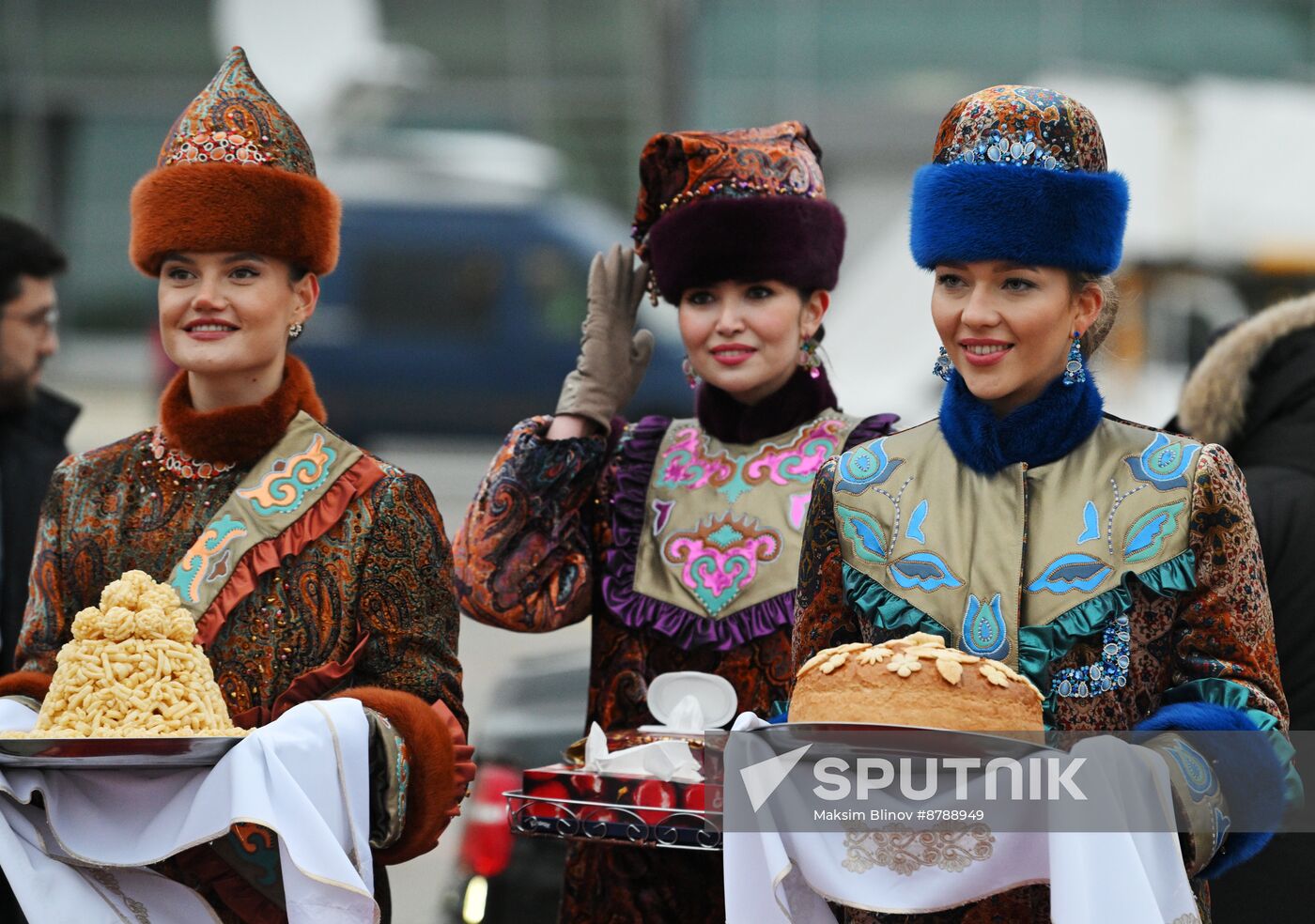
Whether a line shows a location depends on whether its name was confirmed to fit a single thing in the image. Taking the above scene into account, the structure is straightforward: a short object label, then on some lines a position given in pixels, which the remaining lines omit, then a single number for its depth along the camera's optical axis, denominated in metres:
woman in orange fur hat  6.05
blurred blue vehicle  31.94
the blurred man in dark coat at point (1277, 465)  7.18
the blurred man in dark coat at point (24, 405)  9.09
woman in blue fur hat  5.25
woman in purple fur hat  6.93
